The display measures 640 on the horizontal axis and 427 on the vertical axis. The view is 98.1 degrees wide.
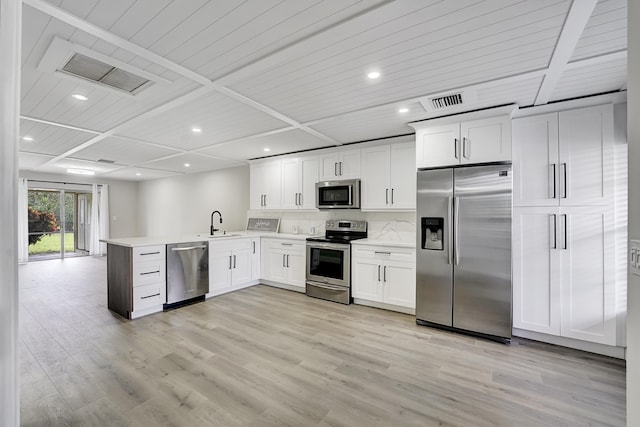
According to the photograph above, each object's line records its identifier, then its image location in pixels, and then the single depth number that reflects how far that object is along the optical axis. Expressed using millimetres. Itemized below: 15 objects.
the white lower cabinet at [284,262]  4605
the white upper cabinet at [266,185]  5285
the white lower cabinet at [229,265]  4320
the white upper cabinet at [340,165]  4402
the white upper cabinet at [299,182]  4840
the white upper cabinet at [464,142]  2971
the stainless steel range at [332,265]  4066
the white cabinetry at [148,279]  3418
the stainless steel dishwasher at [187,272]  3787
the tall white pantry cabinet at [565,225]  2619
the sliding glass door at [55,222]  7457
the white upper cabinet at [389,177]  3934
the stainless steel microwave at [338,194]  4312
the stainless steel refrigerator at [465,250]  2910
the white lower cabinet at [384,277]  3602
